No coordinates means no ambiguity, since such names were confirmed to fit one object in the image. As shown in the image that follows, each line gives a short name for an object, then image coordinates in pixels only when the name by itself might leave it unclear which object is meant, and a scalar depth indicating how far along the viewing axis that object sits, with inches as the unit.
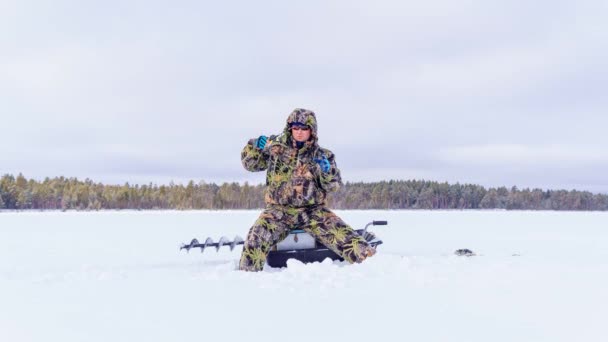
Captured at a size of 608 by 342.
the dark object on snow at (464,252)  290.4
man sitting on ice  247.4
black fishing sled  245.0
